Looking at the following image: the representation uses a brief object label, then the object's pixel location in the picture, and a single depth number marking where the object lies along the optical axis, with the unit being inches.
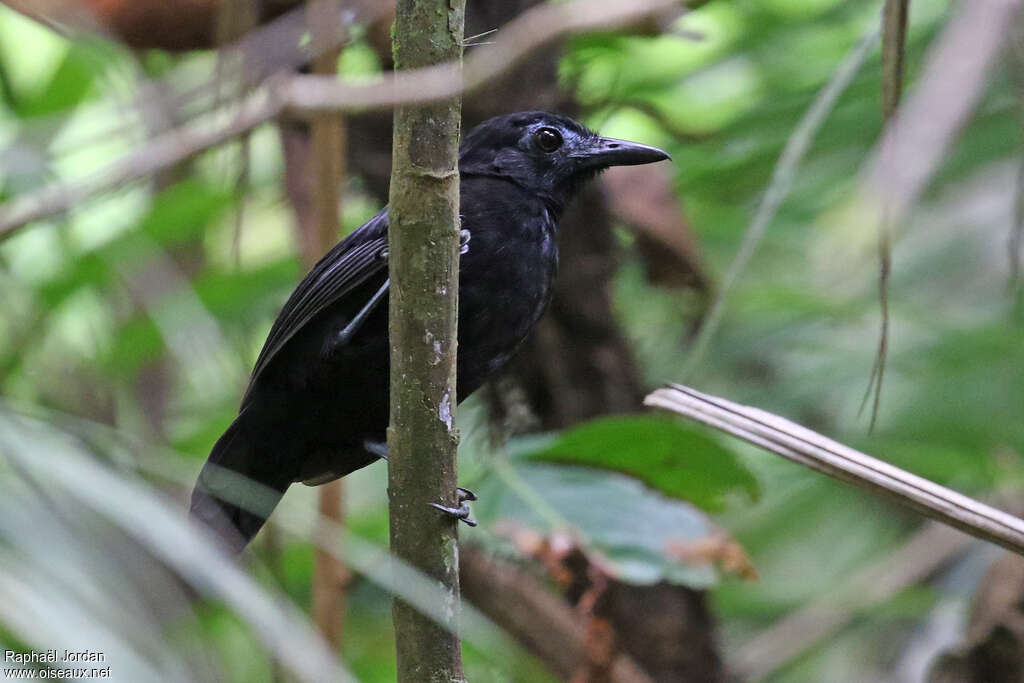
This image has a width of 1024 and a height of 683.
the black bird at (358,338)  230.4
